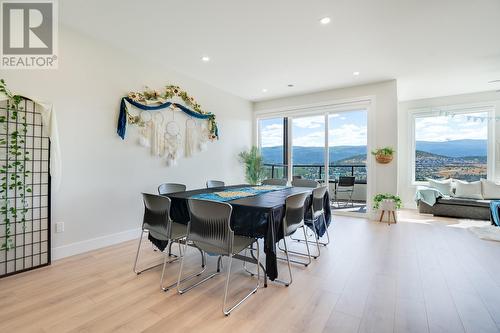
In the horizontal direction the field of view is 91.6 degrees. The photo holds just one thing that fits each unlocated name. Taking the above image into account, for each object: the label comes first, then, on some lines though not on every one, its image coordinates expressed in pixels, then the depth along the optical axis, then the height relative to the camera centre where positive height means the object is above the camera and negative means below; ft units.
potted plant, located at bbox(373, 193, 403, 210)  15.32 -2.21
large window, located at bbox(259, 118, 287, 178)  20.99 +1.84
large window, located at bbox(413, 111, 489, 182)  18.85 +1.77
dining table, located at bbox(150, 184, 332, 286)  7.07 -1.61
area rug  12.36 -3.56
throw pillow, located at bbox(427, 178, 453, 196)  18.37 -1.46
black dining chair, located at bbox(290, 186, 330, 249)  10.00 -1.68
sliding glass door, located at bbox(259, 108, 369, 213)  17.90 +1.26
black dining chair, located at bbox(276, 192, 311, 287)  7.87 -1.63
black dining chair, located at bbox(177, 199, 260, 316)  6.52 -1.83
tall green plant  19.65 +0.08
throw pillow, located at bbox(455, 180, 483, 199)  17.29 -1.67
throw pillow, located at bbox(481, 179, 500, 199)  16.72 -1.55
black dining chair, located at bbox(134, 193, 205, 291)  7.72 -1.85
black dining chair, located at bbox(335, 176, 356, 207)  18.66 -1.54
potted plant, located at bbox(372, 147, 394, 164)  15.69 +0.77
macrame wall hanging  12.17 +2.47
